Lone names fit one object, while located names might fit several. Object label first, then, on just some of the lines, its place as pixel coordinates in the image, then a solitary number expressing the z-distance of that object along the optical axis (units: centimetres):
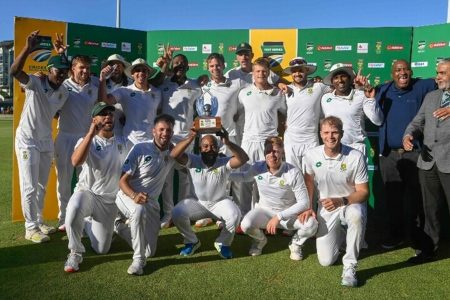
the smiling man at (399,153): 479
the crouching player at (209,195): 463
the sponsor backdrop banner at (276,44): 895
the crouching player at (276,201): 453
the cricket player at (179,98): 575
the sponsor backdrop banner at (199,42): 888
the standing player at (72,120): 540
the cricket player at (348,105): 513
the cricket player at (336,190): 419
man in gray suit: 420
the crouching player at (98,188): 427
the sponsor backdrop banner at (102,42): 711
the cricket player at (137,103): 543
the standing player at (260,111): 552
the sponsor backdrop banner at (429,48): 829
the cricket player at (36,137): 510
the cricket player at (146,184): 424
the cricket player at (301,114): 550
